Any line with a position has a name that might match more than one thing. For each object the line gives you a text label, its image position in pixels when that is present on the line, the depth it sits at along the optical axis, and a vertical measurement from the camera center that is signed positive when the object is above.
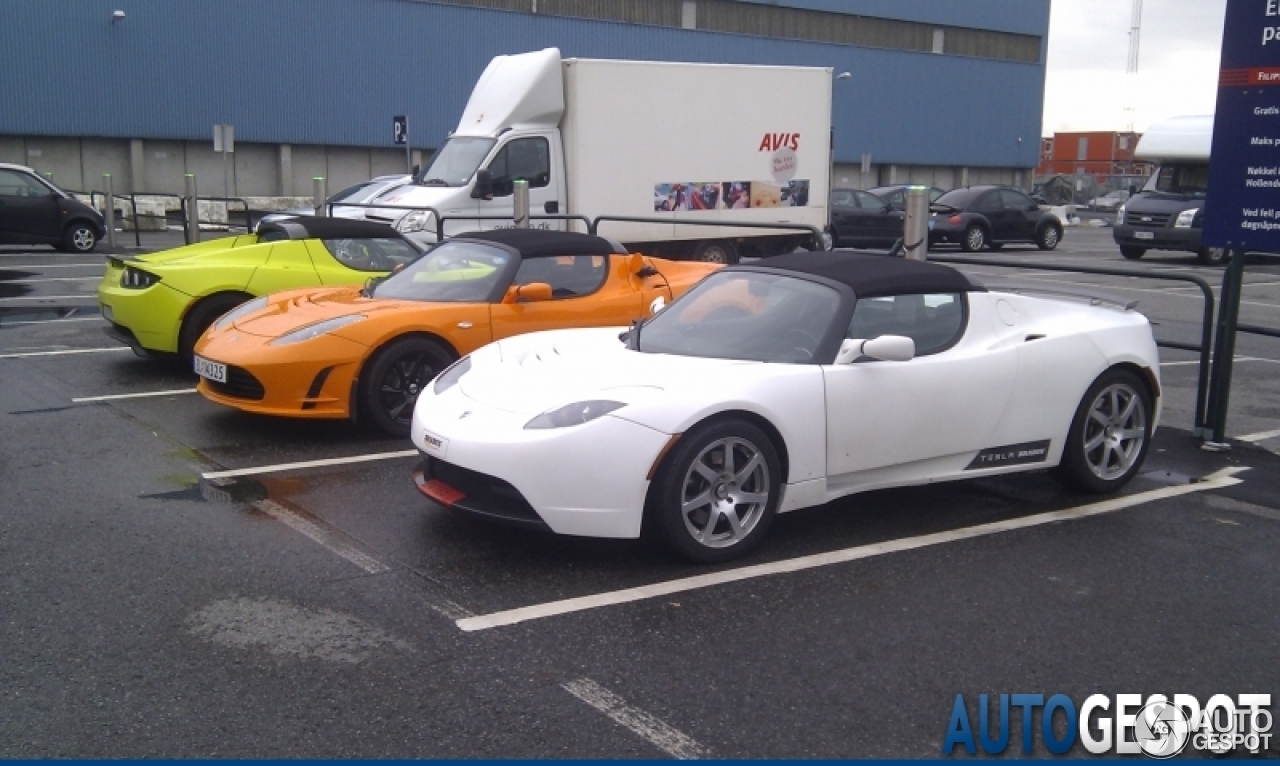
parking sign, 29.17 +1.38
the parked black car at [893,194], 29.23 -0.01
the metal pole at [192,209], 19.62 -0.41
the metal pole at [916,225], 8.68 -0.22
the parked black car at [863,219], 27.62 -0.58
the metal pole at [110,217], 23.56 -0.67
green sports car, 9.84 -0.73
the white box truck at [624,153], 17.03 +0.52
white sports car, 5.38 -1.01
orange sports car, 7.77 -0.89
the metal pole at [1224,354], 8.02 -1.02
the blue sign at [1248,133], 7.62 +0.42
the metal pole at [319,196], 16.81 -0.15
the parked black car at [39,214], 21.73 -0.59
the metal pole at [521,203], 12.65 -0.15
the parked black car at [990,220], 28.28 -0.60
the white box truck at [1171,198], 25.12 +0.00
